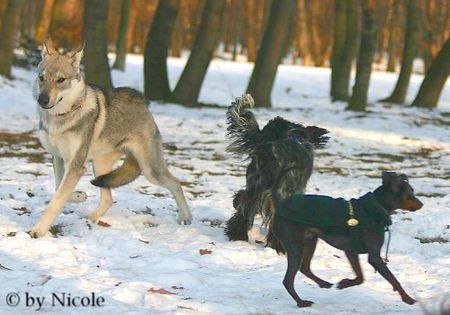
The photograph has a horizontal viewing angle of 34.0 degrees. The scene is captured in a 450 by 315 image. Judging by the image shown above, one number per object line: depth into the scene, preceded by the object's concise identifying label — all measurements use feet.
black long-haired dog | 23.91
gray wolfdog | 24.86
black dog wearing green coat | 18.54
